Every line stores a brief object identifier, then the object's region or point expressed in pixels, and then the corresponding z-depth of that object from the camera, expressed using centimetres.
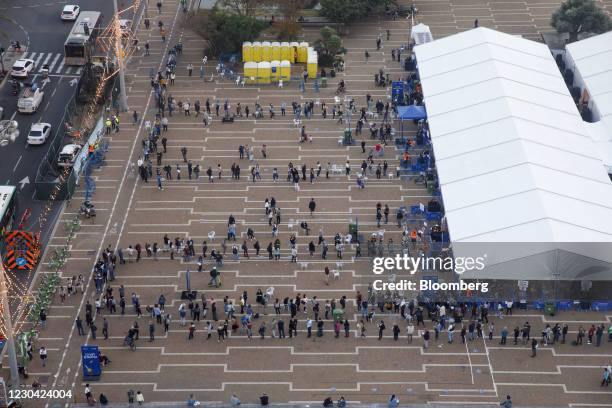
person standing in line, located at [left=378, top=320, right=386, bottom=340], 7319
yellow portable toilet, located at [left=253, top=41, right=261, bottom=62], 10838
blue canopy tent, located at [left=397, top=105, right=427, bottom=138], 9469
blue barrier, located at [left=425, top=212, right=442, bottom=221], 8469
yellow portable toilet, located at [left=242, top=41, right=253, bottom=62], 10825
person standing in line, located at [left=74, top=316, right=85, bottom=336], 7369
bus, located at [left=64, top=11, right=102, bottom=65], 10788
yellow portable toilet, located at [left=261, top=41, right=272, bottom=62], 10831
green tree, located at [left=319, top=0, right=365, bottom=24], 11444
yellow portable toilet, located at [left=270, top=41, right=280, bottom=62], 10831
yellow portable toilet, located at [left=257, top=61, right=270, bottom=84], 10594
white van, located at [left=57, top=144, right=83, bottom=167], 9081
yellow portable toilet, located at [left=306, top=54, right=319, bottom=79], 10662
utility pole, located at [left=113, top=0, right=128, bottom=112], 9825
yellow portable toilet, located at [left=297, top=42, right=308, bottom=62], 10856
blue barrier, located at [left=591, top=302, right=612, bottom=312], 7556
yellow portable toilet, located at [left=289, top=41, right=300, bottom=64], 10875
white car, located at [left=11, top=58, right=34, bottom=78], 10650
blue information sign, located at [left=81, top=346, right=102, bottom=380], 6919
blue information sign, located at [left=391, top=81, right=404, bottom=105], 10088
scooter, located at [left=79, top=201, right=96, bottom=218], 8600
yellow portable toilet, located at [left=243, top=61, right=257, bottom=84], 10581
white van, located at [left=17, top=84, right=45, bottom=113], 10100
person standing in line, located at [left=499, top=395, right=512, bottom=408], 6681
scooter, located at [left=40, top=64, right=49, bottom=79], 10734
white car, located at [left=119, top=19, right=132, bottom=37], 11351
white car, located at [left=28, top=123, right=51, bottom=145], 9575
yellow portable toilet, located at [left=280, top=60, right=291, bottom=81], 10588
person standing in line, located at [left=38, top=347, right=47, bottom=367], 7125
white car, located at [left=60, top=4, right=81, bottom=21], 11738
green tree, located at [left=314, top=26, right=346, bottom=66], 10831
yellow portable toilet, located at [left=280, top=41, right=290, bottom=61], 10856
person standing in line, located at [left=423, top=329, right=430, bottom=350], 7256
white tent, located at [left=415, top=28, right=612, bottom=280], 7531
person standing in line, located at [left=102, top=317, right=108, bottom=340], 7338
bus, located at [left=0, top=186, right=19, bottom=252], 8194
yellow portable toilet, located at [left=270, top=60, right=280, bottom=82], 10594
